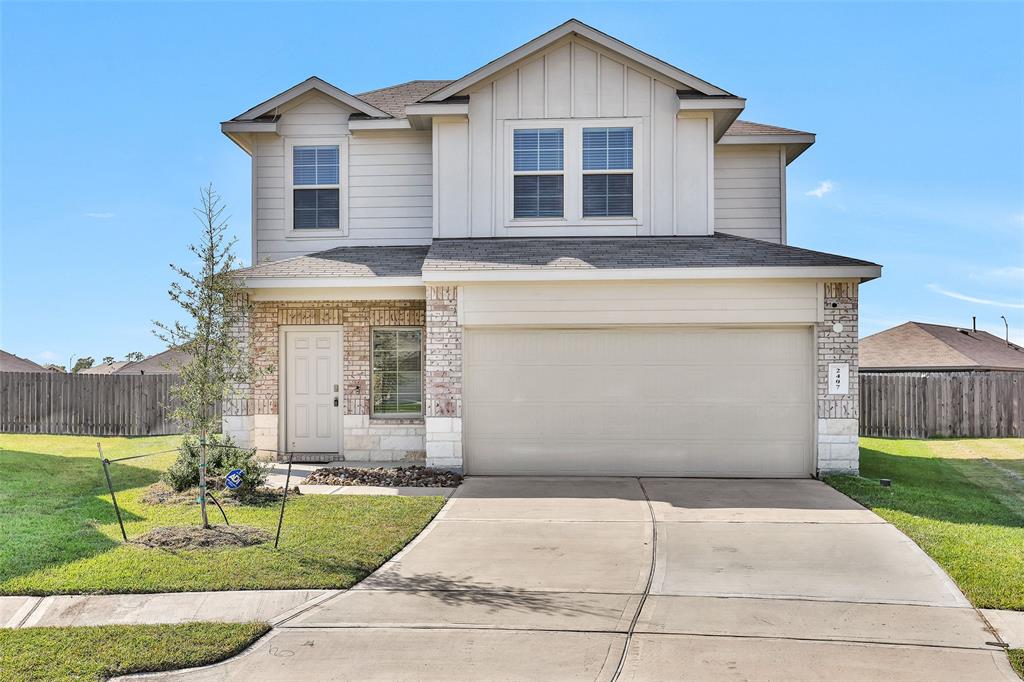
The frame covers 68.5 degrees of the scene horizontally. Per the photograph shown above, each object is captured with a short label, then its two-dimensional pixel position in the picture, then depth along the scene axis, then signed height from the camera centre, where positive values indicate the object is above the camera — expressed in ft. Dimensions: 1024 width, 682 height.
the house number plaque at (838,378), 36.78 -0.76
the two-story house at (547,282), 37.24 +4.02
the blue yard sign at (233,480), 28.02 -4.37
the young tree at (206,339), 26.05 +0.83
